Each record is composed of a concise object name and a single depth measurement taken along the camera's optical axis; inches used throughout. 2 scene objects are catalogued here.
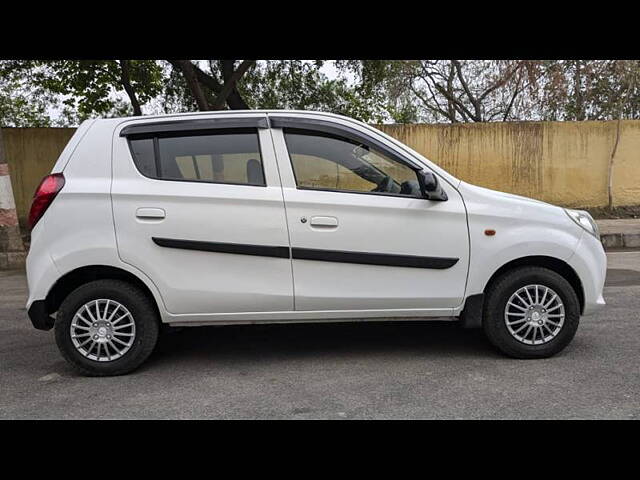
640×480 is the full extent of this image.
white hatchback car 159.5
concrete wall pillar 370.9
